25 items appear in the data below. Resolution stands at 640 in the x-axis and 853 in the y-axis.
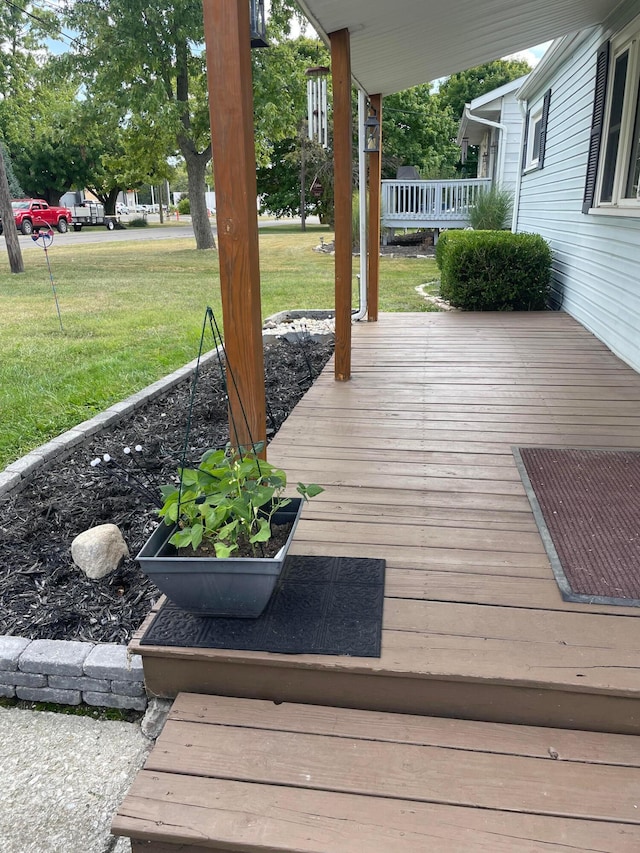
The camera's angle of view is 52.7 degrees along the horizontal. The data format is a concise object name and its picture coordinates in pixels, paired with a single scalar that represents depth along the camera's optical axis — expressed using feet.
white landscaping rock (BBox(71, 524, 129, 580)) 7.45
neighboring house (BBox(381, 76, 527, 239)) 37.58
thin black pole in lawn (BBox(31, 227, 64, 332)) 21.61
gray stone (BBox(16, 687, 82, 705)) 6.06
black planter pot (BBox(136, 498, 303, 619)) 5.19
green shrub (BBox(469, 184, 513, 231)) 33.78
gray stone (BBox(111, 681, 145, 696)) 5.88
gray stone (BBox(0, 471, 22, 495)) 9.12
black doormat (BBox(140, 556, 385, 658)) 5.44
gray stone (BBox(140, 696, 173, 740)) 5.63
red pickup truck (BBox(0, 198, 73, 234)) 76.02
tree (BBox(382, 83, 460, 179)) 81.35
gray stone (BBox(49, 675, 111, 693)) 5.96
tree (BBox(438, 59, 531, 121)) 98.63
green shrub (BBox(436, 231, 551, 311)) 21.98
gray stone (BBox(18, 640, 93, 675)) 5.97
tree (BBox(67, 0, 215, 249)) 42.73
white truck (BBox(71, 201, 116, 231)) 95.86
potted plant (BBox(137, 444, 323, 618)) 5.24
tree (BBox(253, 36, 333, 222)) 44.73
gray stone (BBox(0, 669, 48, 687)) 6.05
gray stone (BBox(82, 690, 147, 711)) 5.94
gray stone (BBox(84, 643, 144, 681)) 5.86
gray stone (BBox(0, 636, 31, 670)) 6.03
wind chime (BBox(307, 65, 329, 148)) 16.24
